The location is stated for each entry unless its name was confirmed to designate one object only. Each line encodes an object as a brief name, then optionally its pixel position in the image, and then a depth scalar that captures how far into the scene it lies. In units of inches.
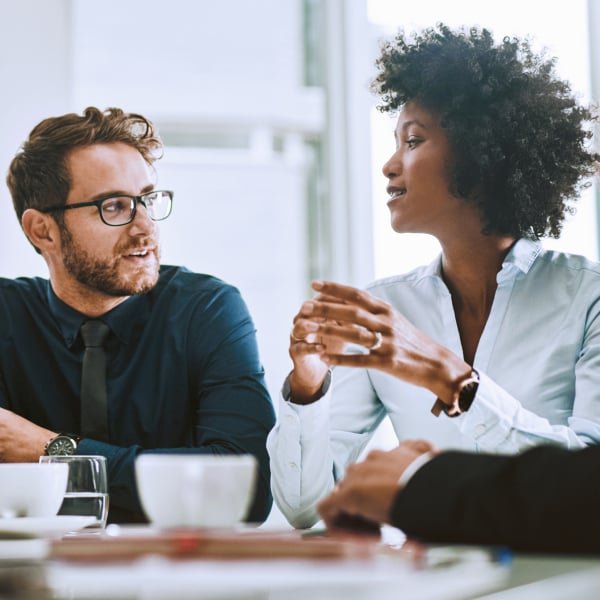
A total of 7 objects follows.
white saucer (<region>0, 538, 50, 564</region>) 43.3
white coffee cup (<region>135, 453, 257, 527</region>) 43.3
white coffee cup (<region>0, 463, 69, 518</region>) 58.9
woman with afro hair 72.9
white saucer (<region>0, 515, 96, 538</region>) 56.2
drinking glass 62.7
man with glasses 78.4
